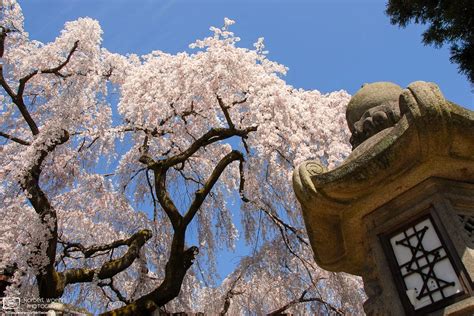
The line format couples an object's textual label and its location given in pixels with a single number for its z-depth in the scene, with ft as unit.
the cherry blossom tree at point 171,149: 26.86
